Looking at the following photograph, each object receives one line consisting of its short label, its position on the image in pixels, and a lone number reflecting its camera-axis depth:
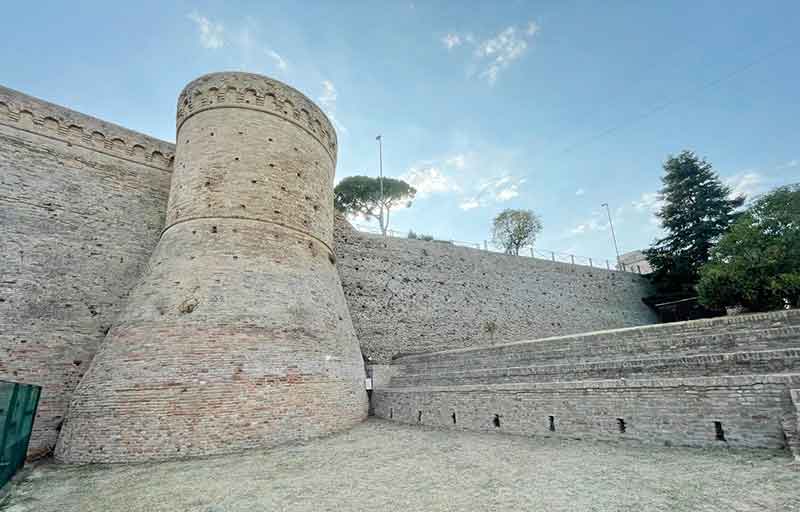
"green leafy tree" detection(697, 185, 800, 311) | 12.55
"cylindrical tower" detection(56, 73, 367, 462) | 6.75
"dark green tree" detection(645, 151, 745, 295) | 21.09
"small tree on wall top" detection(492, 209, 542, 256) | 33.94
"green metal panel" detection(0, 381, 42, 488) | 5.61
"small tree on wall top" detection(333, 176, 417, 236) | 31.84
